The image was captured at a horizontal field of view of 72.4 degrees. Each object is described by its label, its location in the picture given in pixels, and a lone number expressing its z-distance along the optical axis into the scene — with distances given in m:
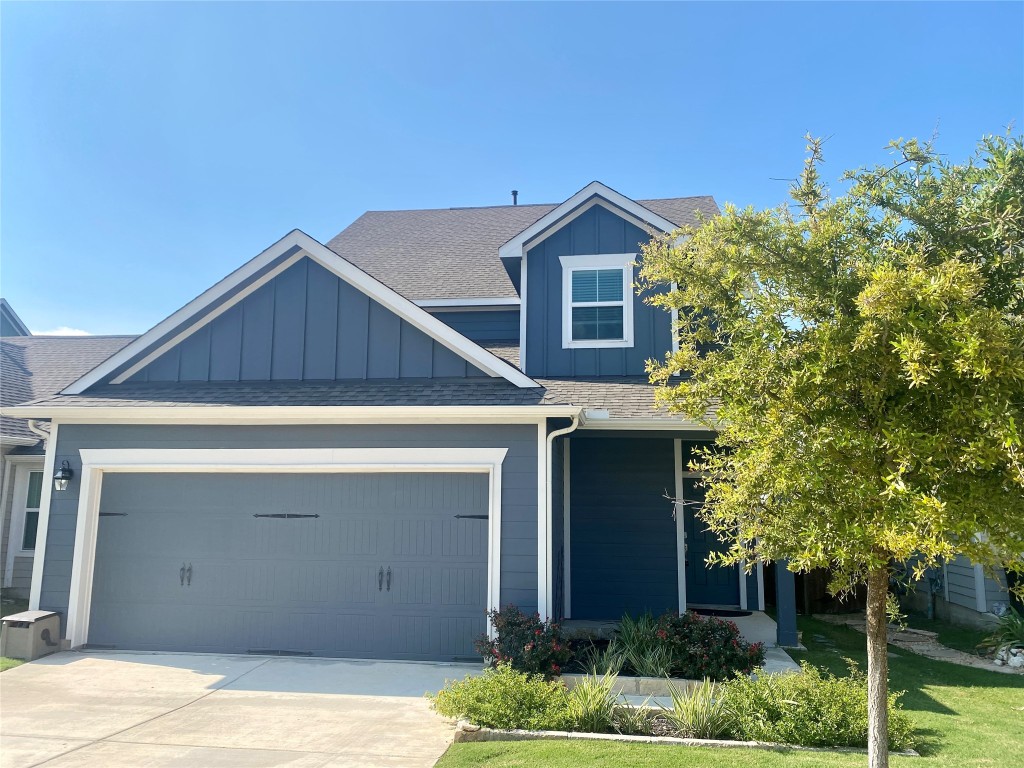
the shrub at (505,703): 5.82
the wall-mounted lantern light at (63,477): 9.01
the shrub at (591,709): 5.88
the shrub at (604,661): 7.21
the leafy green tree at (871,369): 3.26
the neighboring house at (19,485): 12.59
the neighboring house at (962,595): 11.17
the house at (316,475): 8.50
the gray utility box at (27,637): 8.32
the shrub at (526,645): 7.09
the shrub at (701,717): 5.77
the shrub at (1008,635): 9.41
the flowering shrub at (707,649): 7.16
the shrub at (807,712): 5.49
